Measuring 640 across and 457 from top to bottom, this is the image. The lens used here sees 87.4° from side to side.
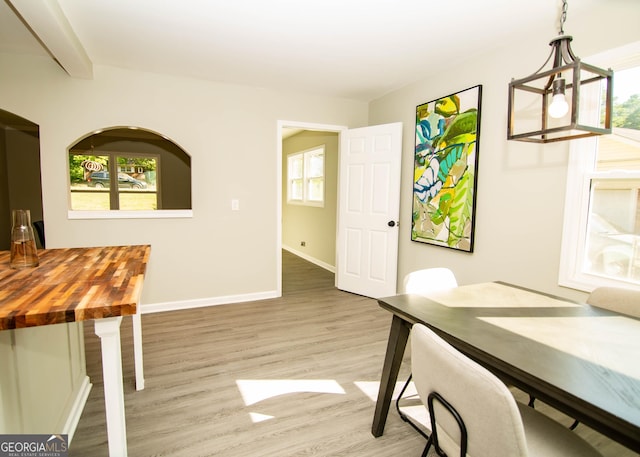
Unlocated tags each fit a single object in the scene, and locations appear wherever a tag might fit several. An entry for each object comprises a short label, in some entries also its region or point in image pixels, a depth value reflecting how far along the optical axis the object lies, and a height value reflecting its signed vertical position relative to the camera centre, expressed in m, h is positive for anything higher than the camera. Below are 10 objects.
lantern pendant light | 1.24 +0.50
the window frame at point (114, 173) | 6.84 +0.42
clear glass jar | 1.55 -0.23
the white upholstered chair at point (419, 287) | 1.89 -0.51
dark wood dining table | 0.88 -0.51
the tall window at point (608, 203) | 2.09 -0.01
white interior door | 3.89 -0.15
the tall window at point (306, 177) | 6.07 +0.38
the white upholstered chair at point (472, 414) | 0.85 -0.60
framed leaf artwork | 3.01 +0.28
